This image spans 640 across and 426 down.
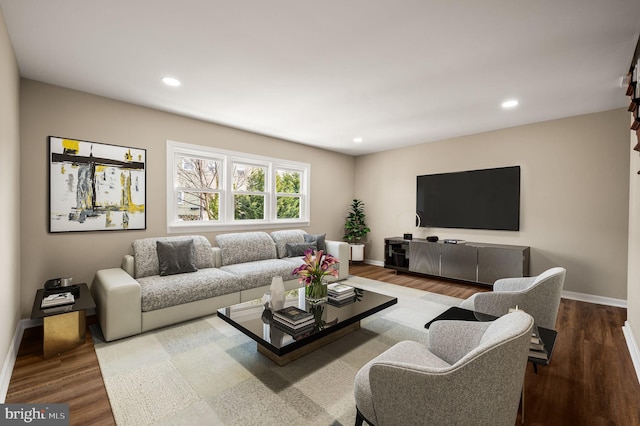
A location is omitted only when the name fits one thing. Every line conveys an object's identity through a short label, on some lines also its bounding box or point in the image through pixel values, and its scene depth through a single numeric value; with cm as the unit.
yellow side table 240
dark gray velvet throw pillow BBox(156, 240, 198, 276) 345
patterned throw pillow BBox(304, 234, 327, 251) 510
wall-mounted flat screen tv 471
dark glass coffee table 209
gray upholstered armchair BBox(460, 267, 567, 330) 225
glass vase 278
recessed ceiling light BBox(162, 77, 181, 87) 300
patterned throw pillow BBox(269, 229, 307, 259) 487
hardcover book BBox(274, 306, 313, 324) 229
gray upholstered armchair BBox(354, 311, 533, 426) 107
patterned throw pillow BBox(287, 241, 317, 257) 486
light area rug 177
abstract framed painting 318
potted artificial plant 654
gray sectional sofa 276
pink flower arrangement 269
